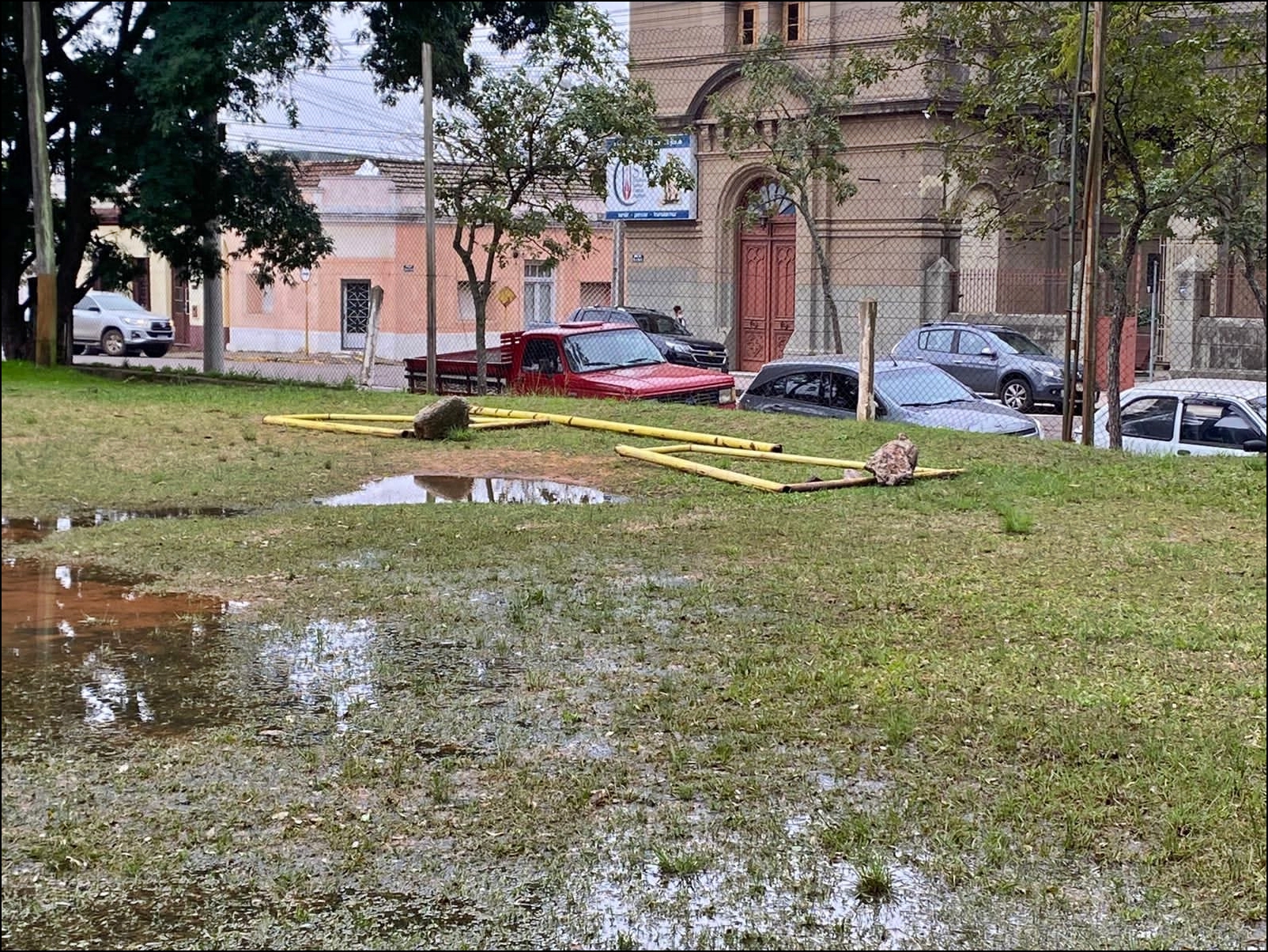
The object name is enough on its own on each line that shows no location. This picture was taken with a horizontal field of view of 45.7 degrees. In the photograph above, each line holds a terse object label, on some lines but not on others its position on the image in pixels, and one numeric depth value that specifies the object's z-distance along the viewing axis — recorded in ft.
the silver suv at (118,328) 104.73
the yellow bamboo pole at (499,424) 42.68
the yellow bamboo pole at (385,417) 42.93
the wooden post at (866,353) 42.83
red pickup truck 52.03
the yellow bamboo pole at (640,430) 37.52
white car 39.75
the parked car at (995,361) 72.18
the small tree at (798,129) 75.82
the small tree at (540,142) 57.00
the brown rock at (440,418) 39.55
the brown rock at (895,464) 31.86
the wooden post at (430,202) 47.71
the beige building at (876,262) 46.39
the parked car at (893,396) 45.73
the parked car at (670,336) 79.97
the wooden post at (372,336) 61.57
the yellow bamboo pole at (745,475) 31.55
